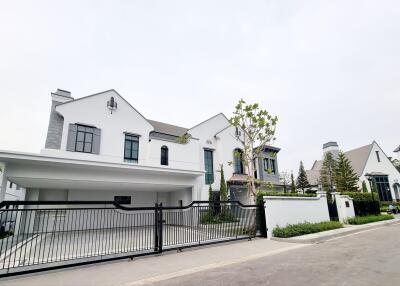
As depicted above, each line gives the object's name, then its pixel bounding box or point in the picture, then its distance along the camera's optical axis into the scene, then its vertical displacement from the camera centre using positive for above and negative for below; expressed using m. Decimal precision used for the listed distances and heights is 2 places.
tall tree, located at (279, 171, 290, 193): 32.94 +3.10
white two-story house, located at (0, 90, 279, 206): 10.72 +2.85
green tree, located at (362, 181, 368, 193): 25.96 +0.92
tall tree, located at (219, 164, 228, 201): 17.31 +0.73
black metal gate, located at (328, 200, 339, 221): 14.36 -0.96
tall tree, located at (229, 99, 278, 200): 13.16 +4.39
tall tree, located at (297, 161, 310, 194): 34.50 +2.81
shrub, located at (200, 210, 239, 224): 8.54 -0.72
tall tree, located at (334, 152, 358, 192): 27.47 +2.23
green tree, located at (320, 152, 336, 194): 30.92 +3.55
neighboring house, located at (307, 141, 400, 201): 30.16 +3.56
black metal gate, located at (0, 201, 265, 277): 5.65 -1.05
